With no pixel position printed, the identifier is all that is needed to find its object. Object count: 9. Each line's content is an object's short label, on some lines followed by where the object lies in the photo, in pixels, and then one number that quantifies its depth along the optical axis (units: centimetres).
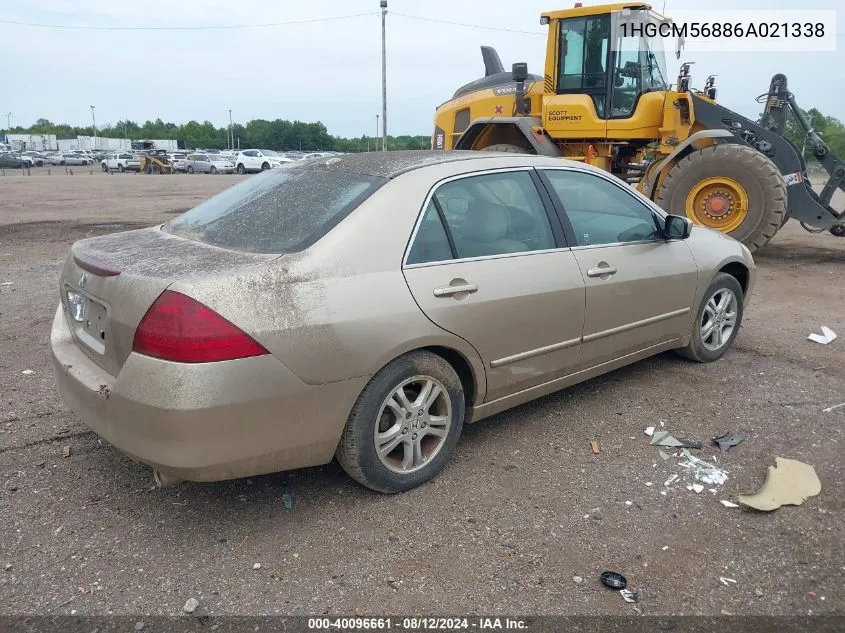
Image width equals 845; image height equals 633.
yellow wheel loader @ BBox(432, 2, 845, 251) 872
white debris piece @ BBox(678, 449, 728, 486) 331
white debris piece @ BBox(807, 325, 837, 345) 556
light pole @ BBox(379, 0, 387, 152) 3059
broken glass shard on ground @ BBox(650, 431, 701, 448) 369
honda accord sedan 254
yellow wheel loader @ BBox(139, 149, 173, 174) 4422
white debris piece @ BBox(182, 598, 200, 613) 242
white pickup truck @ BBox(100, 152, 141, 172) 4788
